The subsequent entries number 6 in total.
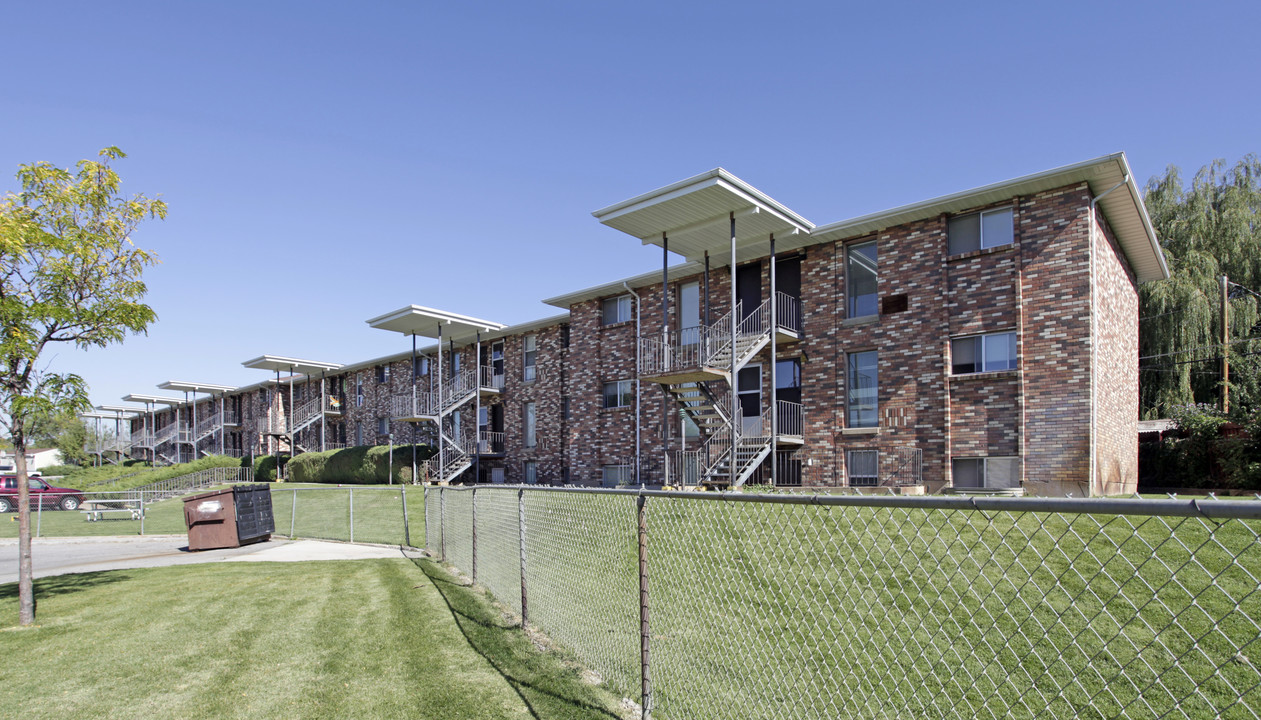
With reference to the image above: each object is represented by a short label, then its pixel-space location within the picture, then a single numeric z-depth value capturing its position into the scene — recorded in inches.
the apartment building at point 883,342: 563.5
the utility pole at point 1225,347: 850.8
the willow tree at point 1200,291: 908.6
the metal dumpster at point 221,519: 578.9
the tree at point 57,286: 295.7
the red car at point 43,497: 1053.8
